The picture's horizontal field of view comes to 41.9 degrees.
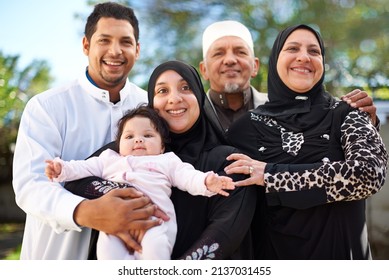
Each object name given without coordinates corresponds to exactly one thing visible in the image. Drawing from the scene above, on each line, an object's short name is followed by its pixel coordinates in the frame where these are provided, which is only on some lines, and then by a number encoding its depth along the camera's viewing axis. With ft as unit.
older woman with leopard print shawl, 6.69
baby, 6.28
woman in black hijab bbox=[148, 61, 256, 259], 6.36
